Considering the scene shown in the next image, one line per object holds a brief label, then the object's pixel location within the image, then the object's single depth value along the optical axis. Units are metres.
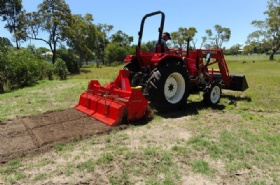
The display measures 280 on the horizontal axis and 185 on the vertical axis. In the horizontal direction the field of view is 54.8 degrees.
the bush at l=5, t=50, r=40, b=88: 13.06
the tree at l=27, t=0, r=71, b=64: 27.72
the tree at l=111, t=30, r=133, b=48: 58.78
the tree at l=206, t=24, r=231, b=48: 65.81
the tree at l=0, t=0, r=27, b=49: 33.56
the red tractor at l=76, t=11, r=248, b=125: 5.99
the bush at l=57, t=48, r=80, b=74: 29.36
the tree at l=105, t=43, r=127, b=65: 50.31
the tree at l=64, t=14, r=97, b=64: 29.77
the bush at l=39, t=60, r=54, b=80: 15.95
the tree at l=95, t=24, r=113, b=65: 53.19
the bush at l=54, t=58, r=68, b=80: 16.78
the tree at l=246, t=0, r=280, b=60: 49.47
